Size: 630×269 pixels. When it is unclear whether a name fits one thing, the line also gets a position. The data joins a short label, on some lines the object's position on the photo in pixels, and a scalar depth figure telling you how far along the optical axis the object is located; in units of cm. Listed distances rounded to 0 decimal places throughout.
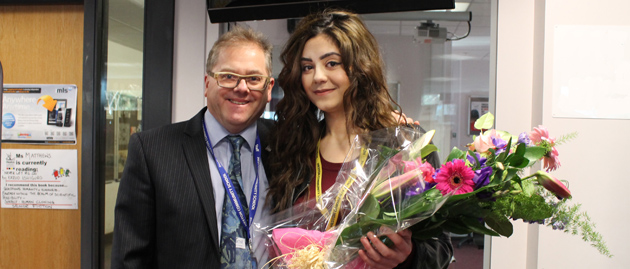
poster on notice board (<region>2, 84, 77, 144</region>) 284
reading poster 285
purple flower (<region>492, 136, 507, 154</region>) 104
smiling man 147
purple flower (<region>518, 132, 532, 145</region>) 104
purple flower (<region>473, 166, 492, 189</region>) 97
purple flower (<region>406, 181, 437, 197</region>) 102
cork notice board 287
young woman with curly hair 149
